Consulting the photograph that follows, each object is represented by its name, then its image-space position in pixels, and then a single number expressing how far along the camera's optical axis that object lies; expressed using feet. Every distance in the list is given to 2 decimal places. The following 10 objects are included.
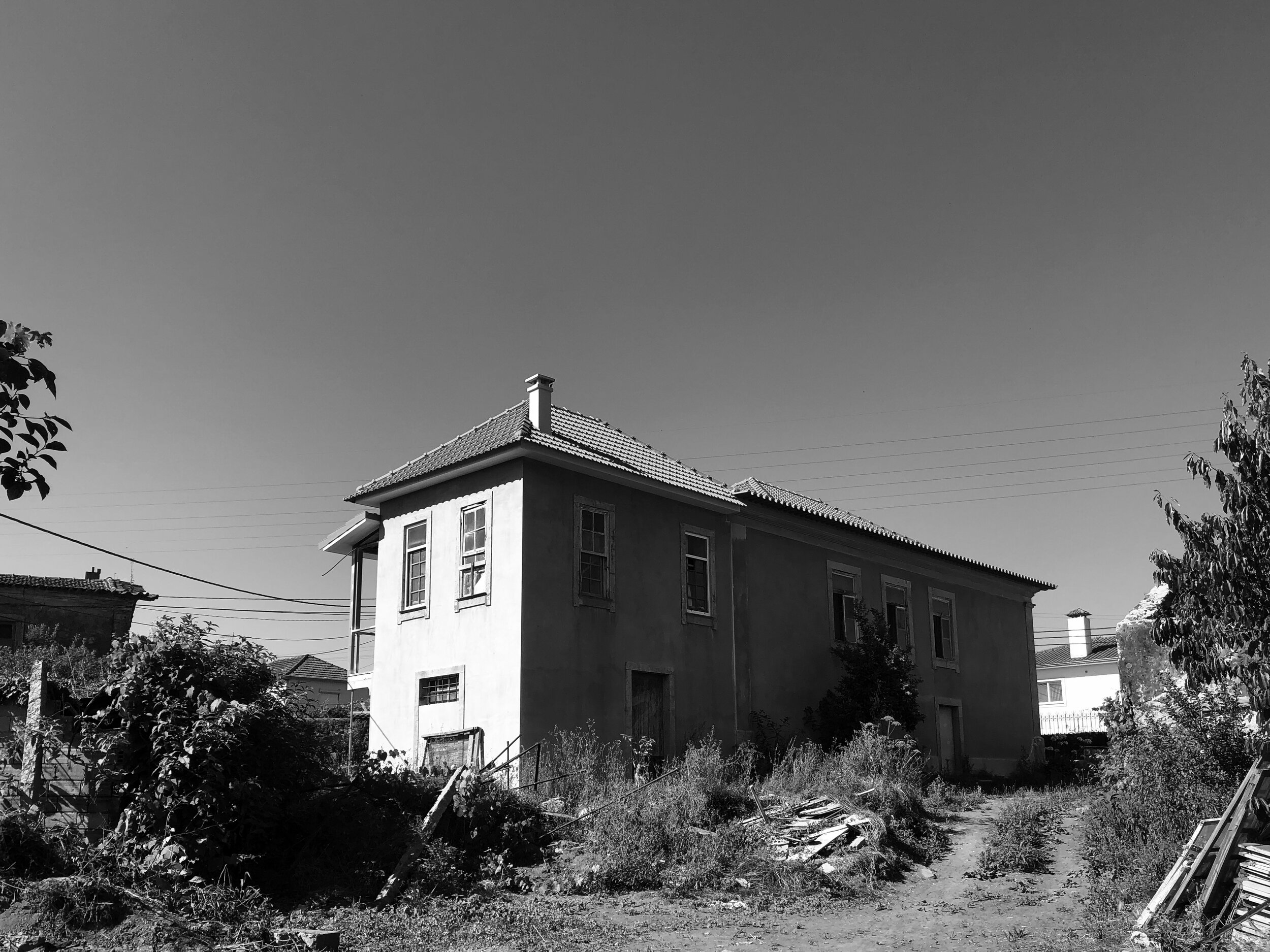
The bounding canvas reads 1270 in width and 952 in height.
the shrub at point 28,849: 35.58
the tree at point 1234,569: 37.22
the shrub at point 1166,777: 38.11
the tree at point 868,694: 71.10
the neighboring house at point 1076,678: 155.94
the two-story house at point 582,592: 60.80
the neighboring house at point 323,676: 160.86
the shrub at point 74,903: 33.35
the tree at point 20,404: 12.96
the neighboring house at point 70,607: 115.65
